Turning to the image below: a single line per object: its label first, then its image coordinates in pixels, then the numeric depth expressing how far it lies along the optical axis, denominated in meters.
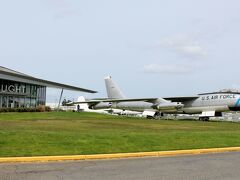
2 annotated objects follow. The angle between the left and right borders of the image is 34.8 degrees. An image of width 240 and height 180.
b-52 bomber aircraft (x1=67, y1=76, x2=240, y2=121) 43.81
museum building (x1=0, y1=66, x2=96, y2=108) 56.50
